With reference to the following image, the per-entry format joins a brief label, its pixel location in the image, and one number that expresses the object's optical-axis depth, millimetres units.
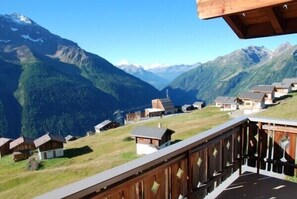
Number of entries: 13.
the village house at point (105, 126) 57097
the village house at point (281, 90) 48613
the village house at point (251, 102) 38486
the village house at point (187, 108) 65129
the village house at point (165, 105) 61283
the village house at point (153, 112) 58656
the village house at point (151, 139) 24727
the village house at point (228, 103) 44732
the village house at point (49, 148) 31846
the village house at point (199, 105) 69054
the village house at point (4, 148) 39583
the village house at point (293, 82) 51771
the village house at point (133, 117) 55282
